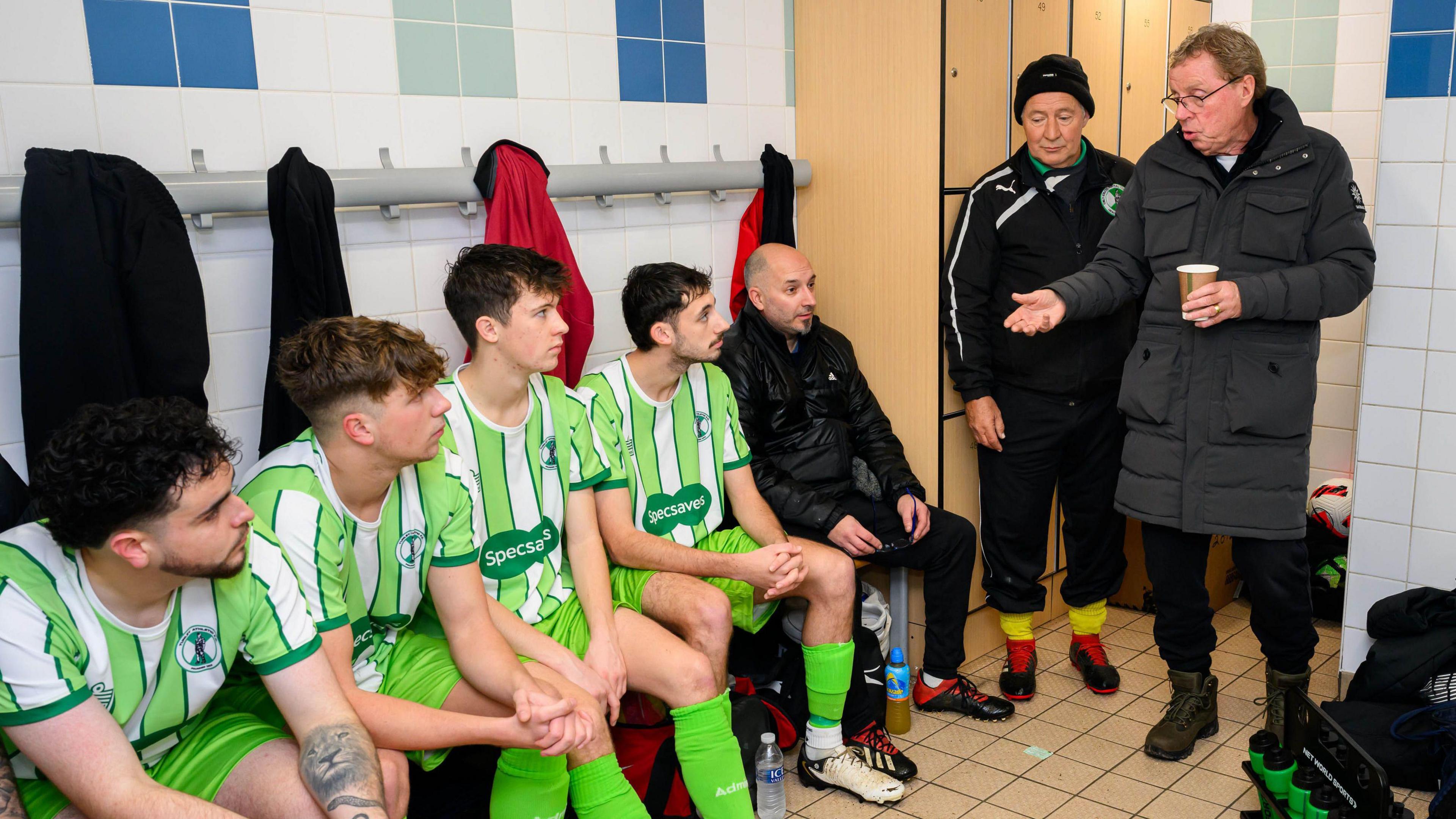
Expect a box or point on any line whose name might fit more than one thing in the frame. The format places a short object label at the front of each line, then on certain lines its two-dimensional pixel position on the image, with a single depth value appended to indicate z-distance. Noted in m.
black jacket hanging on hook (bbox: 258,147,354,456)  2.29
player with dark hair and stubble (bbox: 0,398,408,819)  1.56
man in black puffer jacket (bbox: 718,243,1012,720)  3.00
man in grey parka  2.56
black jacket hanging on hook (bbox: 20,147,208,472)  2.00
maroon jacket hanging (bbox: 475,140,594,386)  2.66
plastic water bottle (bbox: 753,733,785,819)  2.55
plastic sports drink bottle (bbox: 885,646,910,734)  2.97
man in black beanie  3.10
